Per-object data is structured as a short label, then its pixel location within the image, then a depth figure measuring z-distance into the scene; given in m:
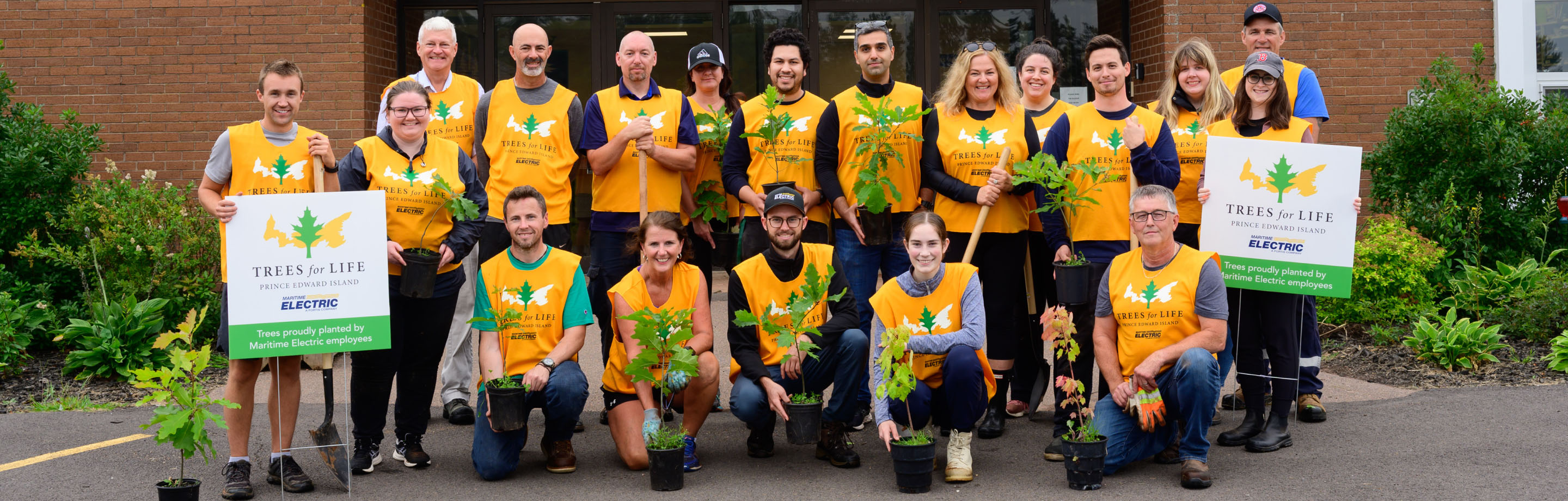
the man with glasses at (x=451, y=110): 5.67
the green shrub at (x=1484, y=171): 8.09
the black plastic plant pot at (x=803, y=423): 4.51
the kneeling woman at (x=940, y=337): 4.52
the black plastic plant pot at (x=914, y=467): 4.35
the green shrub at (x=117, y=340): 7.22
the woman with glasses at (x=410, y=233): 4.73
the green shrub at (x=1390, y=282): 7.76
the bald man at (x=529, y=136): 5.52
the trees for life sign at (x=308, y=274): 4.33
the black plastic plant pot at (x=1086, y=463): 4.36
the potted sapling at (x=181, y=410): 3.96
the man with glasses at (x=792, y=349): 4.73
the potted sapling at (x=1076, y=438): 4.36
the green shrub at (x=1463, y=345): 6.77
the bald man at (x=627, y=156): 5.57
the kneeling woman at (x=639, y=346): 4.78
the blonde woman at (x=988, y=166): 5.20
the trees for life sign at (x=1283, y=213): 5.12
